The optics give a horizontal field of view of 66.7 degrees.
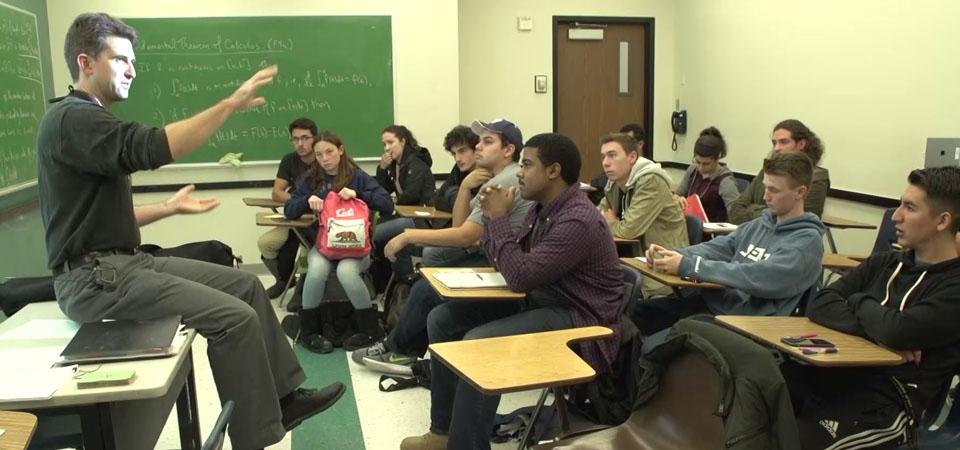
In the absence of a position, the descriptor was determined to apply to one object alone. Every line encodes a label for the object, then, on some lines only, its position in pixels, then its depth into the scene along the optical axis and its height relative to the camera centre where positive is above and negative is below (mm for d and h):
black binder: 1714 -505
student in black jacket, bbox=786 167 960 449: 1949 -591
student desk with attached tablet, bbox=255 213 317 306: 4363 -543
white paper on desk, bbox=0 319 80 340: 2025 -549
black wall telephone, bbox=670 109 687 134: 6962 +5
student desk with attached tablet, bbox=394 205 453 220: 4523 -540
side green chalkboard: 4051 +239
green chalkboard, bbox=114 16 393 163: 5656 +449
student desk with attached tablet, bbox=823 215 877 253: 4234 -622
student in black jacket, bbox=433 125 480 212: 4762 -224
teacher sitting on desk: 2000 -239
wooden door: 6957 +389
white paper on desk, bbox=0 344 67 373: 1723 -537
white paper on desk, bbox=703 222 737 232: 3720 -544
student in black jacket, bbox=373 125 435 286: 5175 -293
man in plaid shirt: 2336 -486
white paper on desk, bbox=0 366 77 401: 1527 -531
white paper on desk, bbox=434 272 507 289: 2564 -549
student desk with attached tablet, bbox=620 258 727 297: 2727 -598
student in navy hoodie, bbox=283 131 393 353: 4078 -476
